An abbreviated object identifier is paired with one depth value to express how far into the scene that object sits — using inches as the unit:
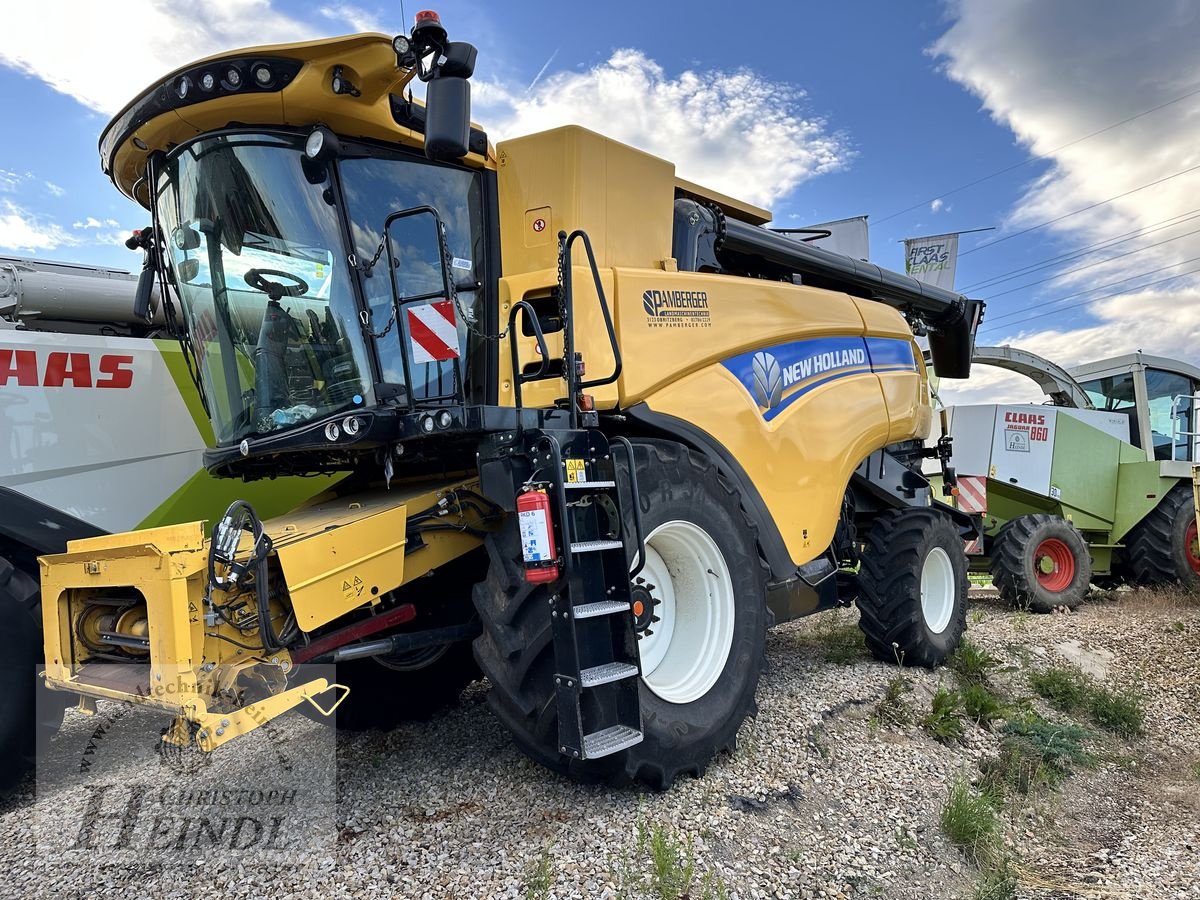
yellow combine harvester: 113.1
